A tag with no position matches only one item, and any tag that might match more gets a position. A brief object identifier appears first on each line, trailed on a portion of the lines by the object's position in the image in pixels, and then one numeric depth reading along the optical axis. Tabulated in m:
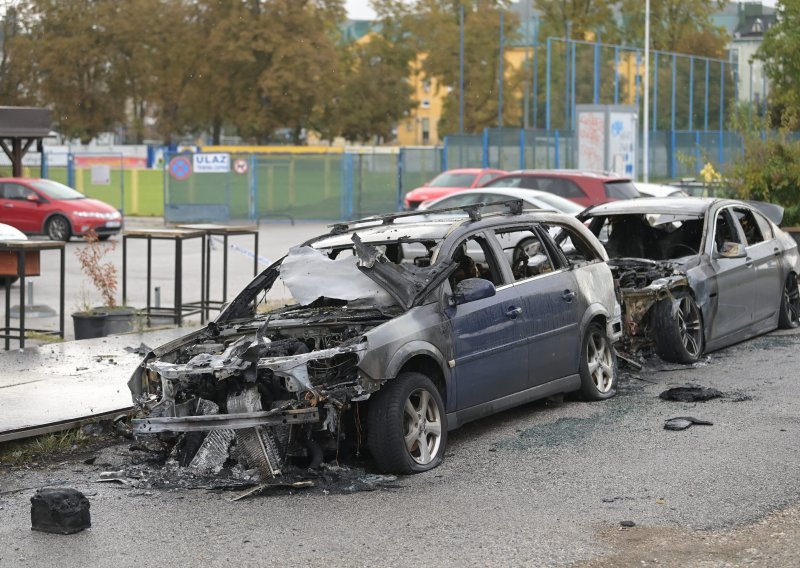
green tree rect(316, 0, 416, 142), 79.25
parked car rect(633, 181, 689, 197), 29.17
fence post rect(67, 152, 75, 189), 44.88
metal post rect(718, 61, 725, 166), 64.44
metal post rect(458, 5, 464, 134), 53.00
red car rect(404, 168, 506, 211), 31.55
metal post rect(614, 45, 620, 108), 52.09
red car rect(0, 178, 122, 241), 31.00
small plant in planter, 14.04
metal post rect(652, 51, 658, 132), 56.92
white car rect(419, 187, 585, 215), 22.52
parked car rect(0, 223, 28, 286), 17.24
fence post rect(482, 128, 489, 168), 45.22
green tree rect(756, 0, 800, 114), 42.88
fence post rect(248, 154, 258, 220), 41.91
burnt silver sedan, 11.71
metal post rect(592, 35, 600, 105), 50.38
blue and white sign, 41.41
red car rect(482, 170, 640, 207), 25.89
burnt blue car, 7.50
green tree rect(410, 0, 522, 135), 72.81
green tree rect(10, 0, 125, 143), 69.00
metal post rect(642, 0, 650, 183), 47.38
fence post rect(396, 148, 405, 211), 43.00
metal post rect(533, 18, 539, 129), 50.52
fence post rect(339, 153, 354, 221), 42.38
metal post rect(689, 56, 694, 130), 61.40
